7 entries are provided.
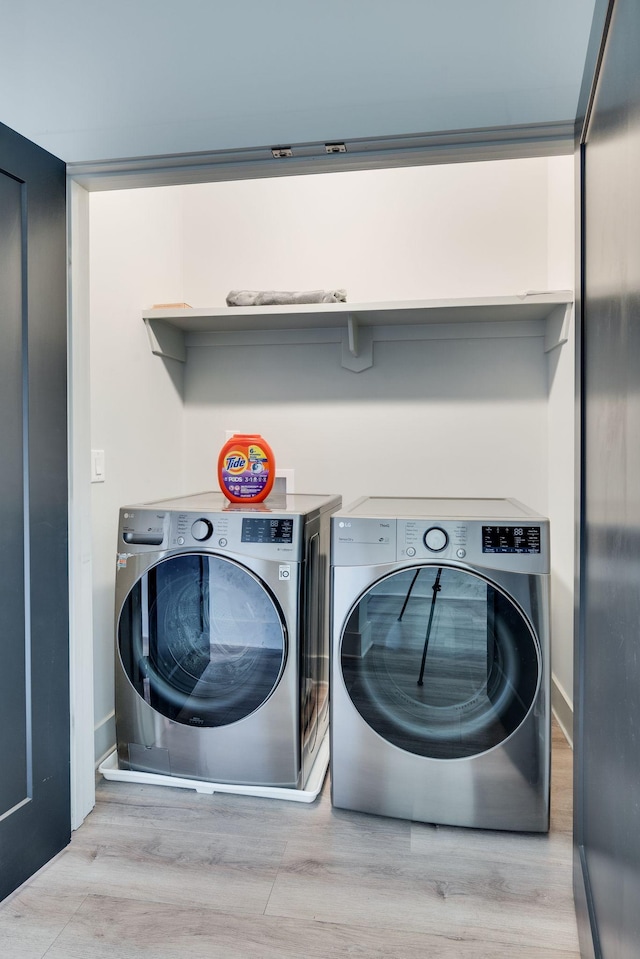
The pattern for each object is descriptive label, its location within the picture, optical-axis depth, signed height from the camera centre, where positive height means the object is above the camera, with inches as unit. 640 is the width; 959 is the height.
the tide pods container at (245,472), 82.6 +0.1
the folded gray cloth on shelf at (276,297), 90.4 +26.8
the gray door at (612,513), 27.5 -2.4
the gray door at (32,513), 55.2 -3.8
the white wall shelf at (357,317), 86.8 +24.4
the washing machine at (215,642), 71.2 -20.8
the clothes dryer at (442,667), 64.6 -21.8
